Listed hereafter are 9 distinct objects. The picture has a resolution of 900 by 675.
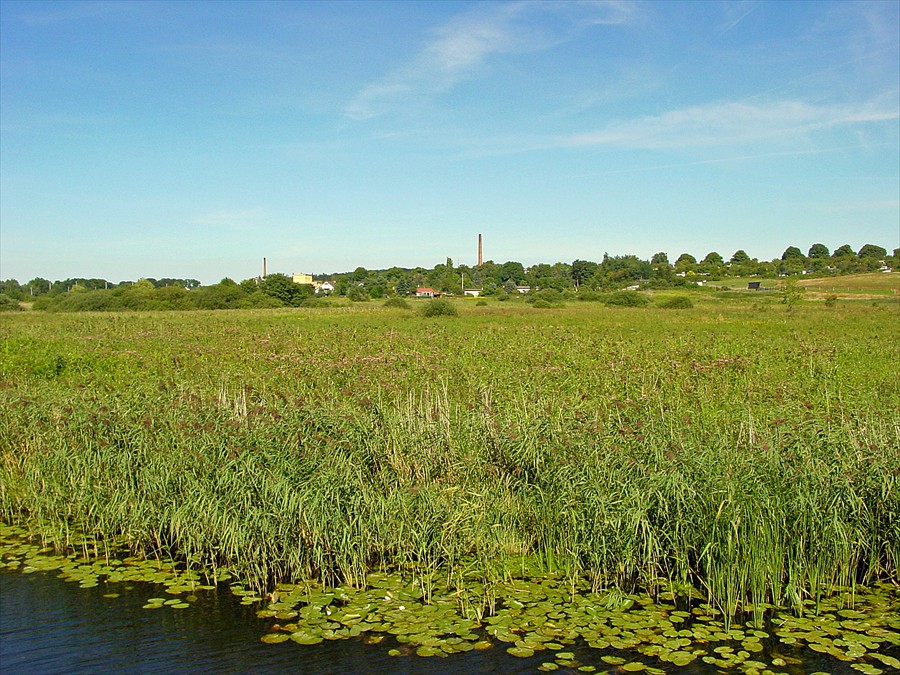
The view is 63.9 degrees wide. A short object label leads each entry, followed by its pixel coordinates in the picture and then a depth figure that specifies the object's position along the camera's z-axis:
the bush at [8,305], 66.38
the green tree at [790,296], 54.38
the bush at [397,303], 60.47
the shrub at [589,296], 75.88
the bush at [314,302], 67.66
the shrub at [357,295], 83.94
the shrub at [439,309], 48.44
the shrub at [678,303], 59.78
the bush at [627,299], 66.03
